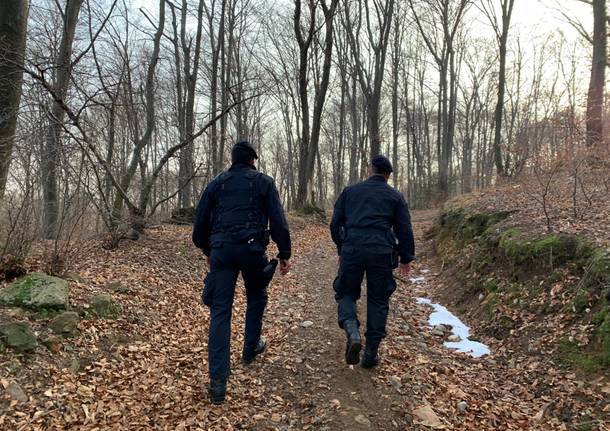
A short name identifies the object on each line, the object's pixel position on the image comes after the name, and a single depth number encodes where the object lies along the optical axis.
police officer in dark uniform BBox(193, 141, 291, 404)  3.79
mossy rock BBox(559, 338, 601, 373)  4.22
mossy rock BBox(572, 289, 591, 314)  4.90
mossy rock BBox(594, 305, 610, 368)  4.18
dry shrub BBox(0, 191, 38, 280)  5.10
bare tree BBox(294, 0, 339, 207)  16.56
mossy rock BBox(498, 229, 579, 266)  5.90
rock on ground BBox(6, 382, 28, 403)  3.25
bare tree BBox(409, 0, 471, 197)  22.52
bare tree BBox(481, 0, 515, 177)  18.27
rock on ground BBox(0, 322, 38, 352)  3.72
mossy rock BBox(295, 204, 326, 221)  18.48
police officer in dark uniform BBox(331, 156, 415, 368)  4.27
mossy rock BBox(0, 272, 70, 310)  4.32
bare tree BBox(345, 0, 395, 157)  19.05
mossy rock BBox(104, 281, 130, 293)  5.59
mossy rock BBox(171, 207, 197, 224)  13.16
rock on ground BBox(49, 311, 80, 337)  4.18
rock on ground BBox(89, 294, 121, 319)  4.80
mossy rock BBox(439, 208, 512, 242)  8.85
